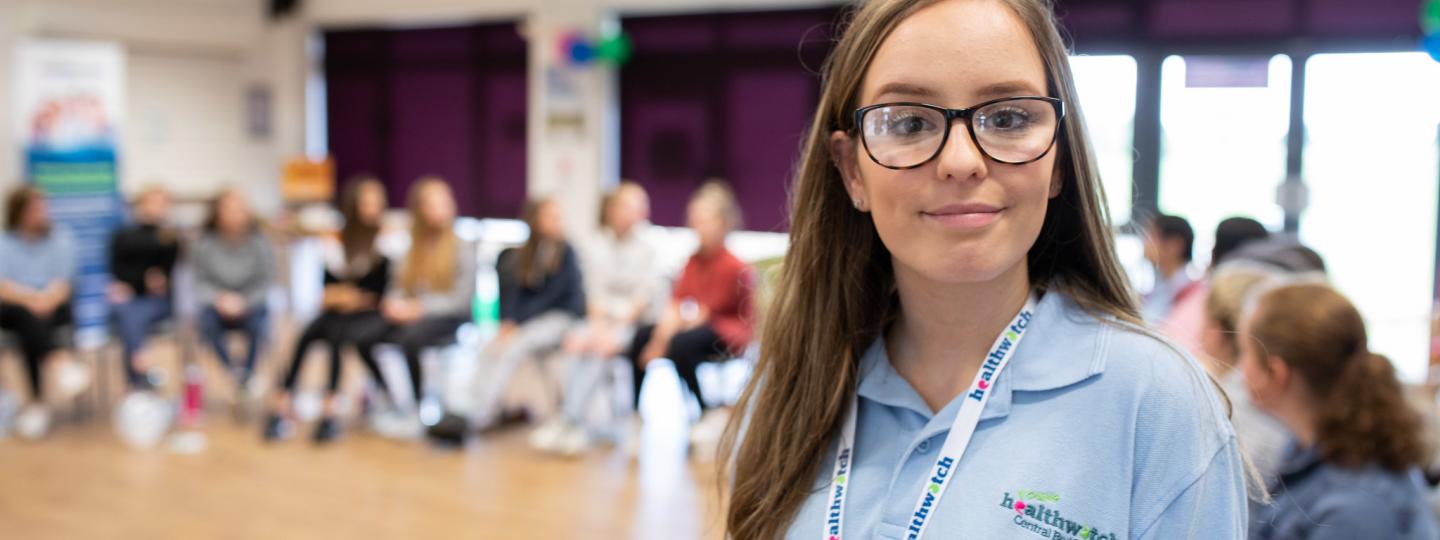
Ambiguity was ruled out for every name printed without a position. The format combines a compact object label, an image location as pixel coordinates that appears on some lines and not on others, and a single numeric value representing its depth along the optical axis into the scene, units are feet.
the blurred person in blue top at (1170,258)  14.61
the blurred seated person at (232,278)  20.83
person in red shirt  17.53
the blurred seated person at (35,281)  19.77
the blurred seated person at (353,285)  19.65
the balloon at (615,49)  28.55
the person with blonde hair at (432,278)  19.19
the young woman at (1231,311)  8.38
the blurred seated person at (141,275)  20.61
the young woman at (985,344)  3.32
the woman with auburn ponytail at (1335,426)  6.44
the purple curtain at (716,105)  27.37
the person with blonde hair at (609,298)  18.34
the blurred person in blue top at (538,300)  18.80
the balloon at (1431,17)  18.38
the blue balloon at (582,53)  28.55
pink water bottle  19.21
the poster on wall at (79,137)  27.32
